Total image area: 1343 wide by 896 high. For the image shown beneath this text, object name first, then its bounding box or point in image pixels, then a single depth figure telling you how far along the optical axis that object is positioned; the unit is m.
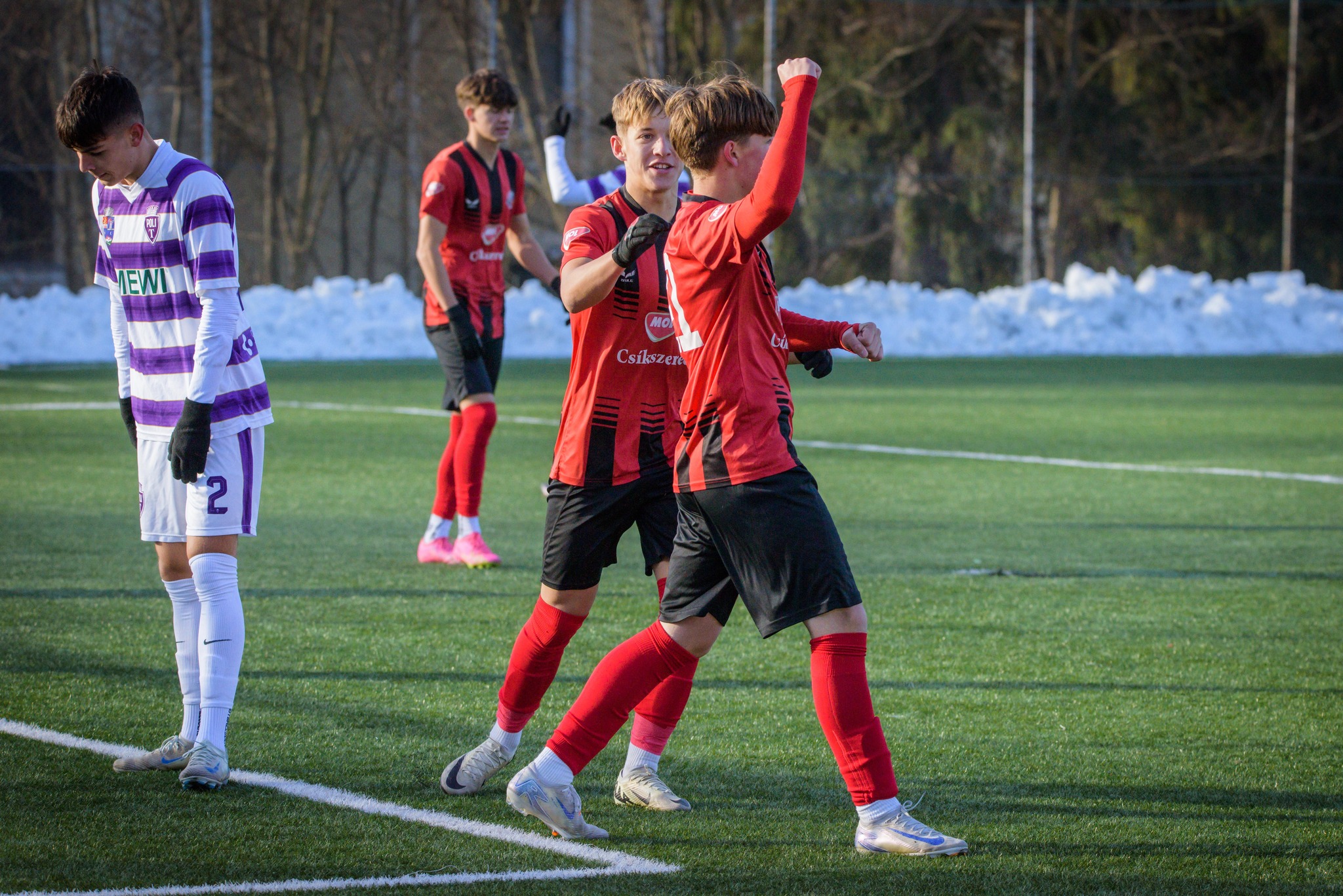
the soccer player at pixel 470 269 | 15.27
